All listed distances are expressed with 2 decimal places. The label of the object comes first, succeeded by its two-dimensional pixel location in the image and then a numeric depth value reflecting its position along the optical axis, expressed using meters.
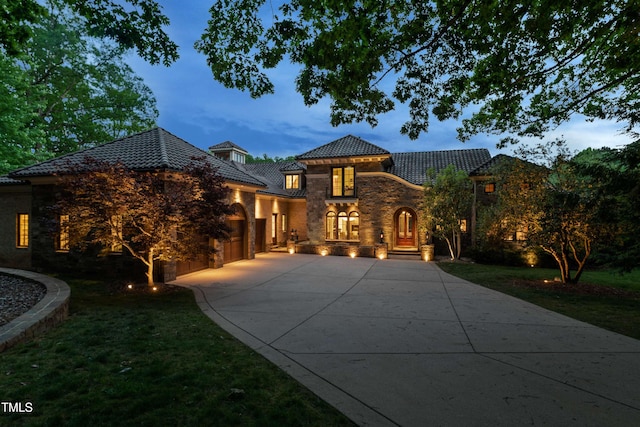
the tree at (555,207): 10.12
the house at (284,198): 12.29
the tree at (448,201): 16.28
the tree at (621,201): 7.35
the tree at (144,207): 8.70
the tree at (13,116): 14.53
